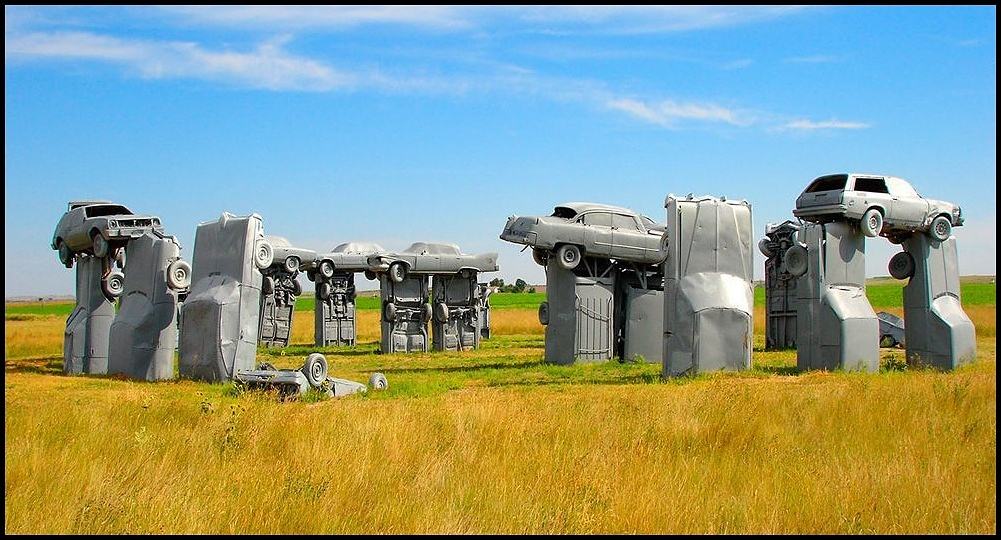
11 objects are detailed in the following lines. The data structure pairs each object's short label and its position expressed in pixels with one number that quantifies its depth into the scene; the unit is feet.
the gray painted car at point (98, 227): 68.69
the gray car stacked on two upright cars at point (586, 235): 75.10
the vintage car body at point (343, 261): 108.78
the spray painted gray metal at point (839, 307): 61.26
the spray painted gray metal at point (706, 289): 60.44
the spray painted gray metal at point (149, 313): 66.39
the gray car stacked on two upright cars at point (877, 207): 61.52
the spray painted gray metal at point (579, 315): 76.89
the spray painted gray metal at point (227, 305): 61.57
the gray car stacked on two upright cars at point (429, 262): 97.71
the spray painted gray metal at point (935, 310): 64.39
